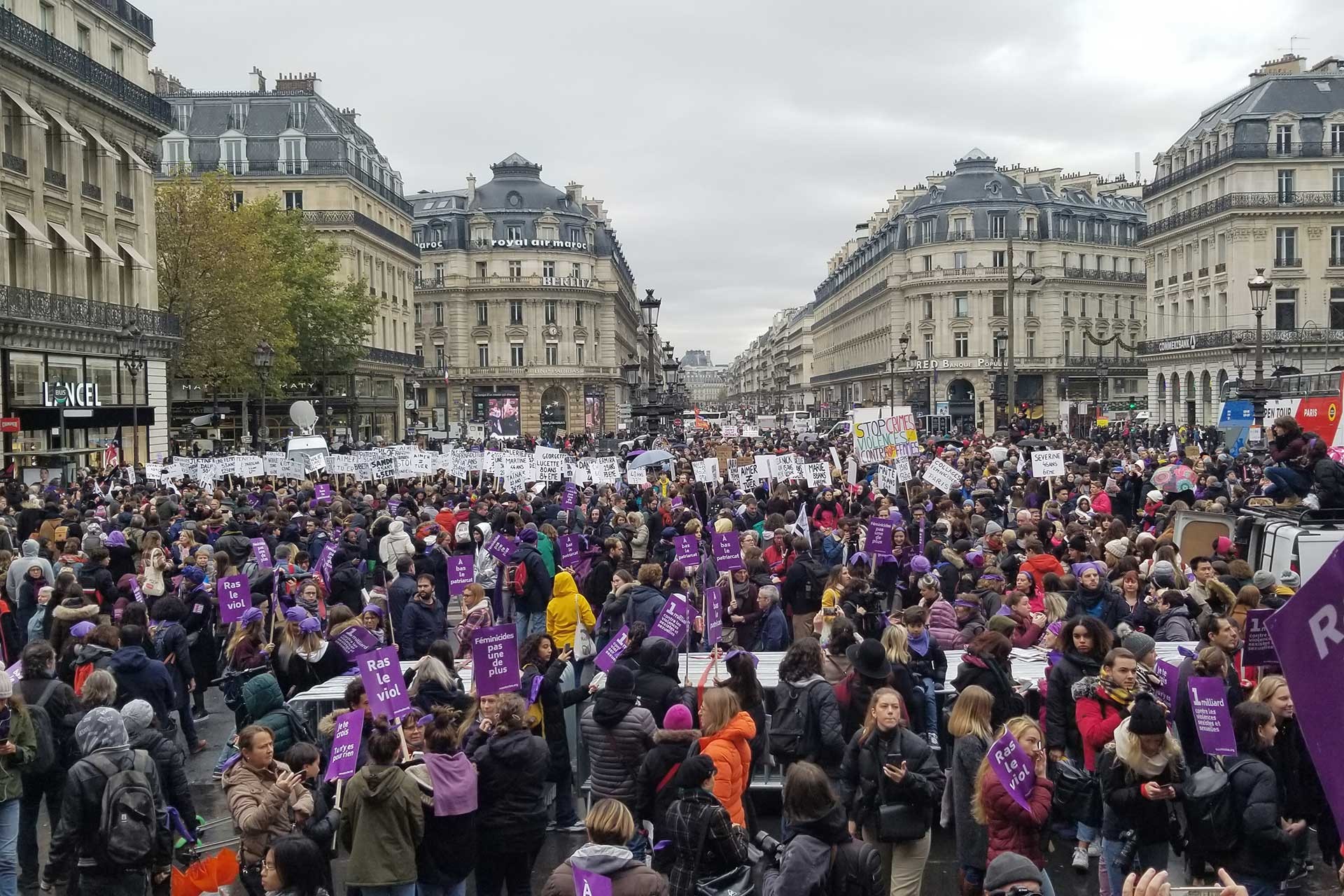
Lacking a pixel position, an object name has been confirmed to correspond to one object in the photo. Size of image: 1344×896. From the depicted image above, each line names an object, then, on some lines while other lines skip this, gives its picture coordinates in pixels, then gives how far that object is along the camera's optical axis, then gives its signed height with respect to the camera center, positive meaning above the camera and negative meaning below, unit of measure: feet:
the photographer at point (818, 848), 18.25 -6.33
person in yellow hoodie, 36.70 -5.52
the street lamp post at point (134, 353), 97.30 +6.90
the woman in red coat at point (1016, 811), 20.15 -6.42
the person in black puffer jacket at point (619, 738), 23.89 -6.03
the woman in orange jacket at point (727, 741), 21.95 -5.67
